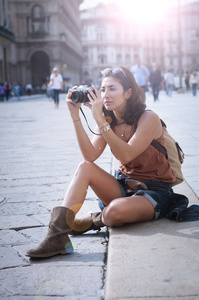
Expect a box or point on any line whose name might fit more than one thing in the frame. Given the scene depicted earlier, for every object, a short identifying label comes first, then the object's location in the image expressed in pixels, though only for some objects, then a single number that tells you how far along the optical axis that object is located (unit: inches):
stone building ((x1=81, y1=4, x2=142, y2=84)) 3484.3
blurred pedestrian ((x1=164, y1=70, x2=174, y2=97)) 1002.5
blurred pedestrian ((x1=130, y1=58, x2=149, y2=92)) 654.5
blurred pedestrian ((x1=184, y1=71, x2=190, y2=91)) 1377.0
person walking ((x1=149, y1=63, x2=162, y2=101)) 748.4
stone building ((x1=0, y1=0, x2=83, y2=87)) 1854.1
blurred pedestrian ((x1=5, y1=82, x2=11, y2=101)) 1259.2
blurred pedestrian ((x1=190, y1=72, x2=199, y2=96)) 1008.9
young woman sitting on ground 117.6
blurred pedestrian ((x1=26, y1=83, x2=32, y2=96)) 1574.9
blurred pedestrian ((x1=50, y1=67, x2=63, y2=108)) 680.4
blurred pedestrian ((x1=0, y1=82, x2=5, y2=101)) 1208.2
